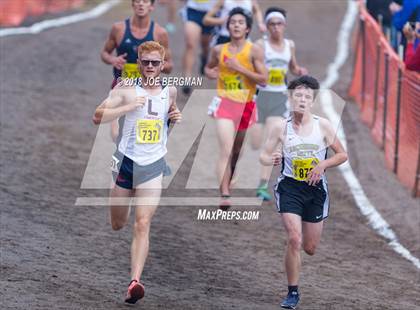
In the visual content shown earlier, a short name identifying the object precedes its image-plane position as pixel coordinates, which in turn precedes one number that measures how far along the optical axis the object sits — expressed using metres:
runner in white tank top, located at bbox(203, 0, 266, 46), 17.28
